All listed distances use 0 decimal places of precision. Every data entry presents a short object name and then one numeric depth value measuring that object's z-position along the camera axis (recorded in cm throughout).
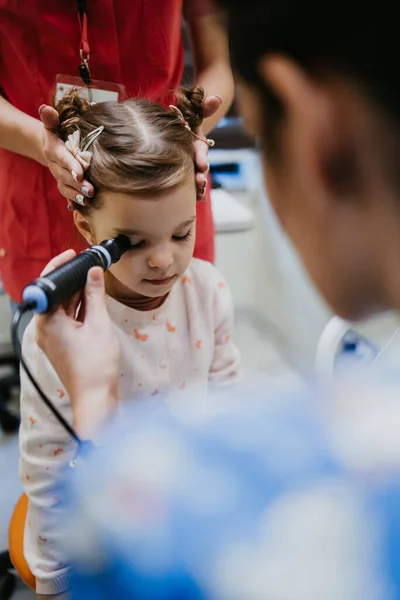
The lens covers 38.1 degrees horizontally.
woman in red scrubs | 90
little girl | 84
